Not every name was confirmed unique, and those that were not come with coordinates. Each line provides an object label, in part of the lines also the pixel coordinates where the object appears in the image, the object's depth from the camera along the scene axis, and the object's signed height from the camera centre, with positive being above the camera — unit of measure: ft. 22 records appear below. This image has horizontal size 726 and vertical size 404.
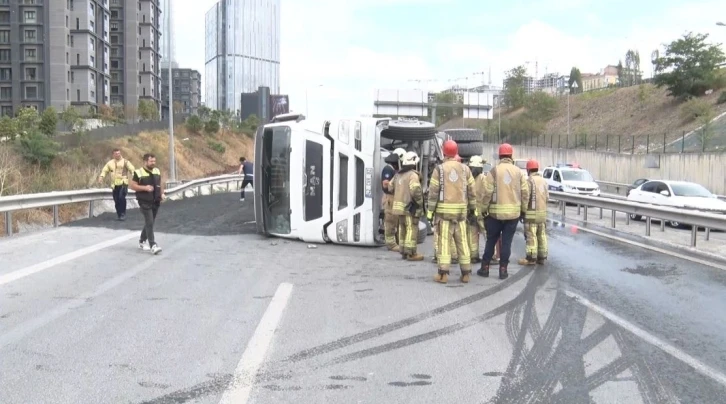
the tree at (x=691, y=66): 218.38 +31.56
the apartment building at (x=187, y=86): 535.19 +62.59
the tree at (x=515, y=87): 319.27 +36.63
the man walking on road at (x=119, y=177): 52.54 -0.89
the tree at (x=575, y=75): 447.83 +61.91
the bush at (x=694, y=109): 188.85 +15.79
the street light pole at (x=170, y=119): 100.27 +7.04
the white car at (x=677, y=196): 67.60 -3.20
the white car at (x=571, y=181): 95.66 -2.21
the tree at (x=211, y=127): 216.13 +11.99
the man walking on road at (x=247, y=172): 81.82 -0.80
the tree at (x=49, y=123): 117.80 +7.37
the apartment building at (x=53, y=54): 244.63 +40.18
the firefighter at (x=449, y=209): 30.42 -1.94
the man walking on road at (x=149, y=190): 36.82 -1.31
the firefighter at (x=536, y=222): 35.91 -2.94
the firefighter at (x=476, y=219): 33.06 -2.80
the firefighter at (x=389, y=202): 39.58 -2.19
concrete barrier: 118.52 +0.03
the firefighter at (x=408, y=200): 36.65 -1.87
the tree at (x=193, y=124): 205.26 +12.25
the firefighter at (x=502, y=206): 32.14 -1.88
